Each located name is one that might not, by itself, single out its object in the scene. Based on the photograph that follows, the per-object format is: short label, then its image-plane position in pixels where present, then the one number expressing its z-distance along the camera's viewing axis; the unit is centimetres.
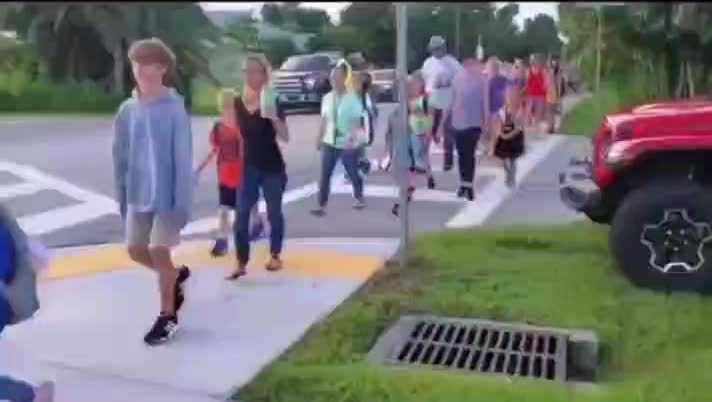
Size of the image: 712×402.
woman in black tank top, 709
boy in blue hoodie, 562
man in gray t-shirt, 991
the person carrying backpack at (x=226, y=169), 789
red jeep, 673
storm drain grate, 555
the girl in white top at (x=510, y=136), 1150
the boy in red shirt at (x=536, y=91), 803
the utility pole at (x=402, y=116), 682
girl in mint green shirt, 857
